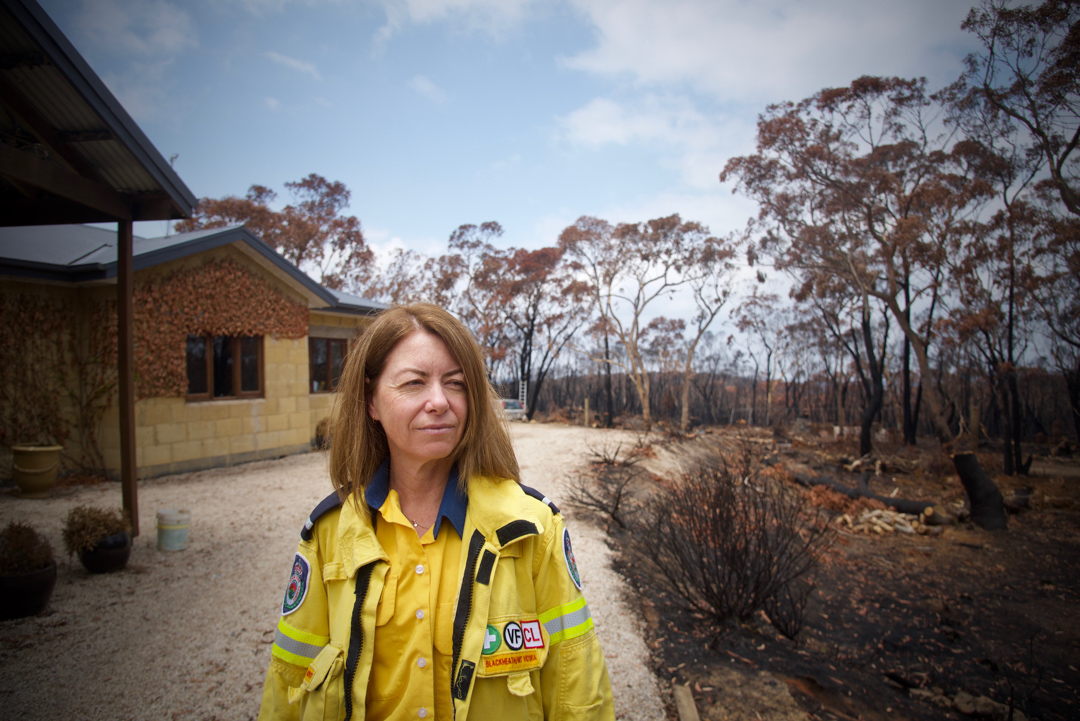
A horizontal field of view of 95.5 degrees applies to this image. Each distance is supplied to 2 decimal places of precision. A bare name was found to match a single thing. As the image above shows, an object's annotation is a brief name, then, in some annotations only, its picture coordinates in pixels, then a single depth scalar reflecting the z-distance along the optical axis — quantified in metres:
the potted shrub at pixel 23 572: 3.43
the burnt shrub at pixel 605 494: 7.18
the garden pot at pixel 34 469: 6.75
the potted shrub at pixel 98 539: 4.39
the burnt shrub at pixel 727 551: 4.15
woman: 1.27
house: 7.42
